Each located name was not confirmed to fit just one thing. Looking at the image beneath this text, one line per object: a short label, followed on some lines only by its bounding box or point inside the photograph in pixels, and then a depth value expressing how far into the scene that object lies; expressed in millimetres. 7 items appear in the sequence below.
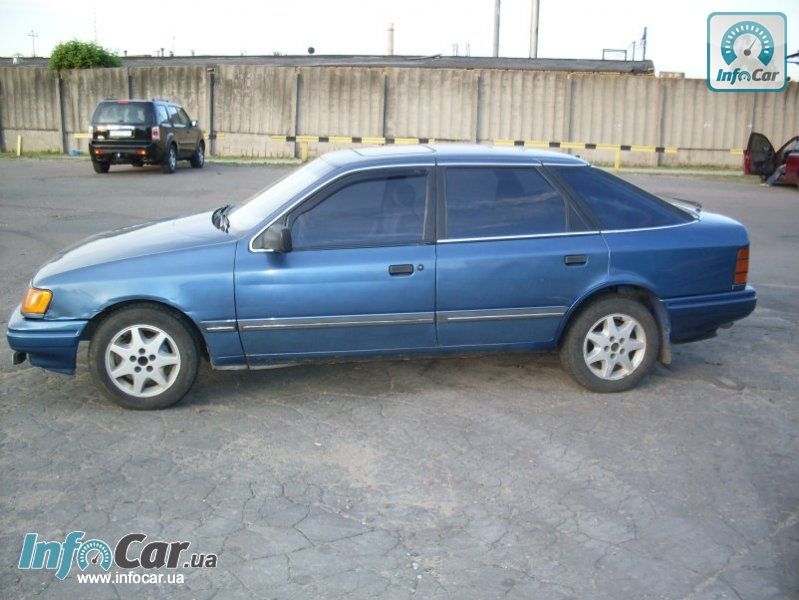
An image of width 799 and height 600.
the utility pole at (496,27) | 46700
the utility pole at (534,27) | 37562
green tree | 30734
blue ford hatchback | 5238
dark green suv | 20203
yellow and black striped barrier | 26234
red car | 20062
